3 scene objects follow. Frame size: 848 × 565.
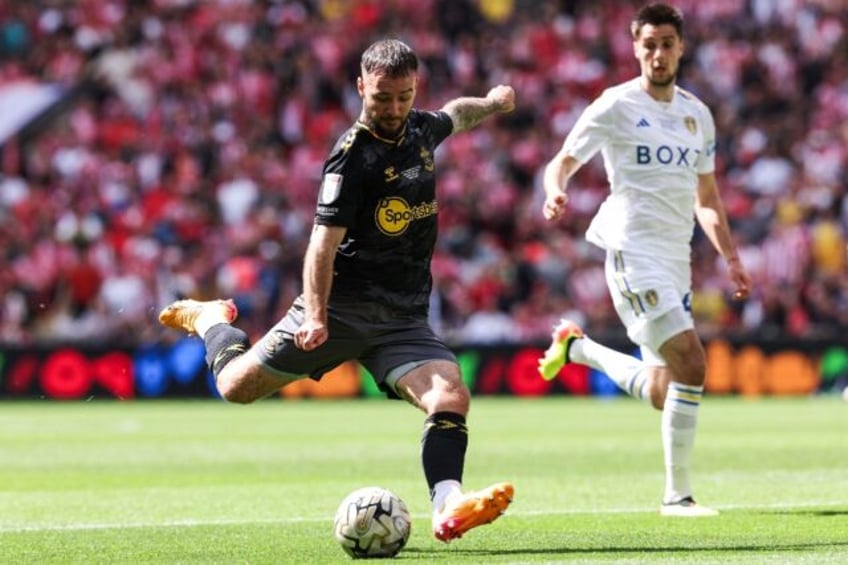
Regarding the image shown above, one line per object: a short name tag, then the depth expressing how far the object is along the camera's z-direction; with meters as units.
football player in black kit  15.69
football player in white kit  19.52
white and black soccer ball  15.48
